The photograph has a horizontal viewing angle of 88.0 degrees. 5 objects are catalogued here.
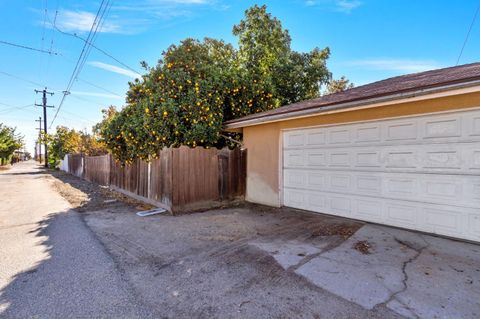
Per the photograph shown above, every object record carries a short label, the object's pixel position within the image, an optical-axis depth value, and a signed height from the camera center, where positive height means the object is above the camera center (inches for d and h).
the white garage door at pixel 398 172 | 162.9 -11.9
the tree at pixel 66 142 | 890.1 +49.6
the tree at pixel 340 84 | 879.1 +259.9
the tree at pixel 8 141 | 1039.5 +67.1
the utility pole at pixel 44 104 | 1141.7 +237.6
